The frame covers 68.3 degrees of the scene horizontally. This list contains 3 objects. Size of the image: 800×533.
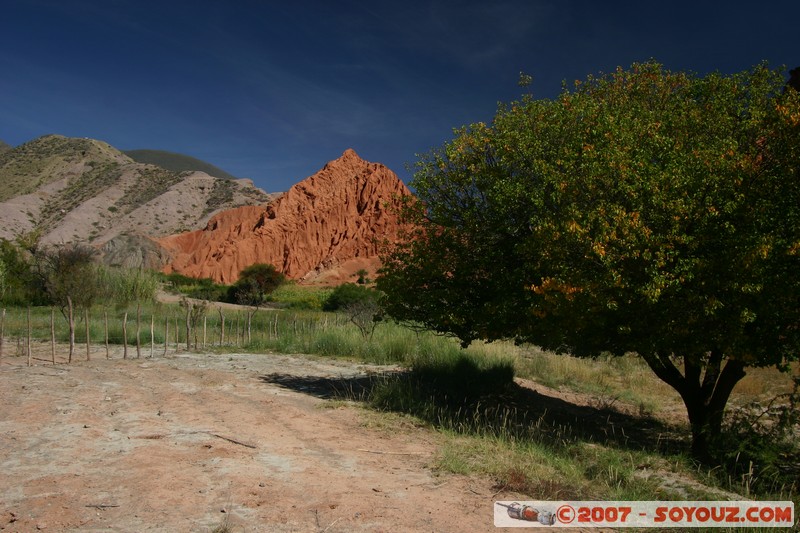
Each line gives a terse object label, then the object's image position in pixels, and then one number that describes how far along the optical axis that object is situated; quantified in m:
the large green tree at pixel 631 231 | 7.55
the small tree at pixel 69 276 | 25.98
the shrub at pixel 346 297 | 36.83
